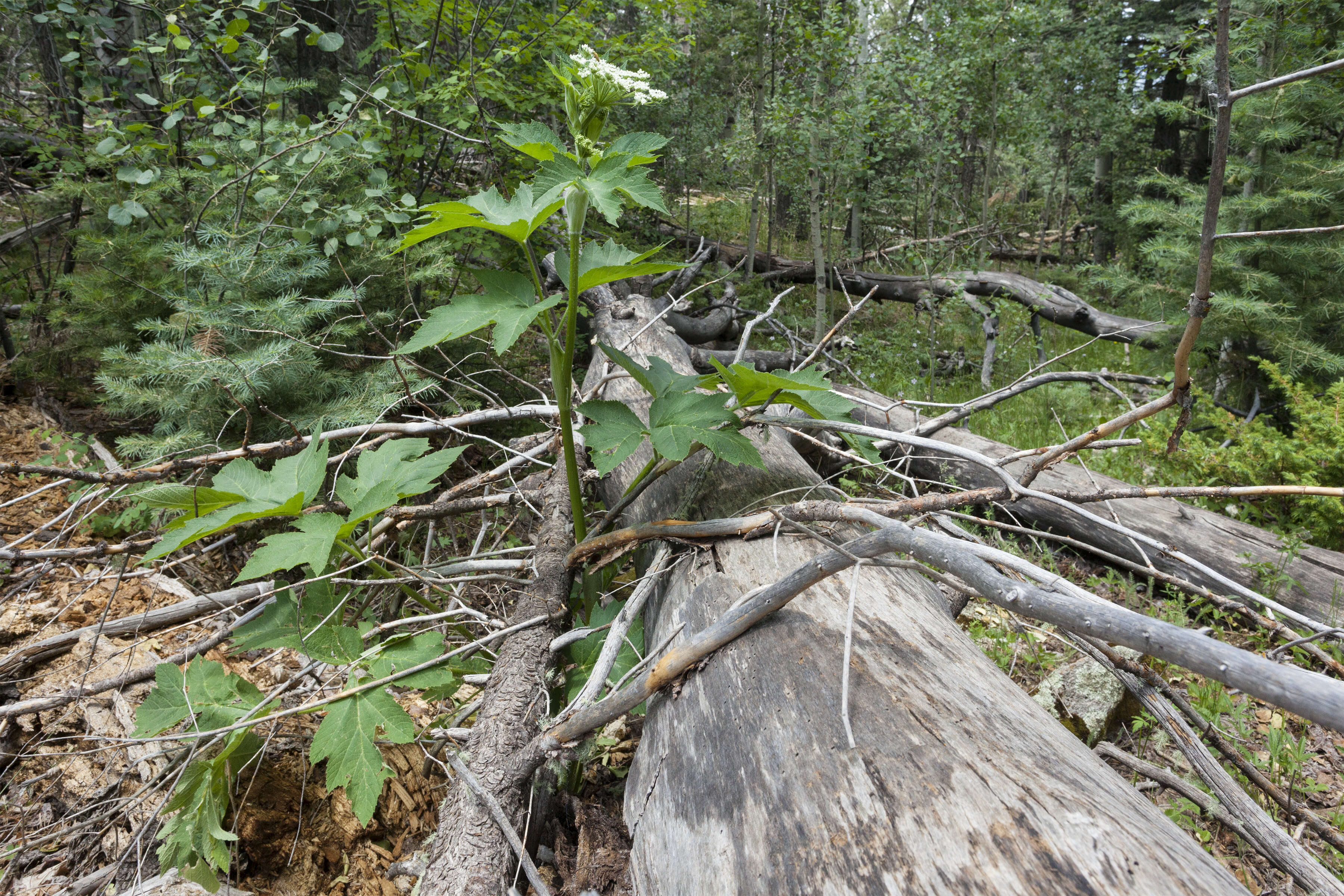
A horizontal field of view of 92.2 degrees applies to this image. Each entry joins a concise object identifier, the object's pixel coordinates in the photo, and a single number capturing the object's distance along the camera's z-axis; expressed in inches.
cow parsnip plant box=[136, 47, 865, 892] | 52.5
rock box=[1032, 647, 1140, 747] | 86.2
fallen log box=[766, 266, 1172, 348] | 235.8
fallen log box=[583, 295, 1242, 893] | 35.3
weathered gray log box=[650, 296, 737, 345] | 221.8
